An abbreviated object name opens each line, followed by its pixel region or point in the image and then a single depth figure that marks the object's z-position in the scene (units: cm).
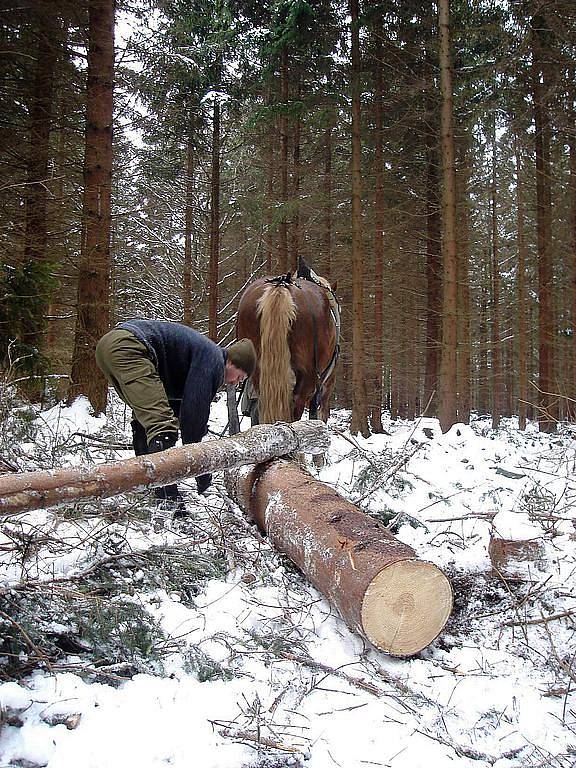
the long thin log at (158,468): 206
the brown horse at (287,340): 491
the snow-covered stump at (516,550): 308
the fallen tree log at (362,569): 231
